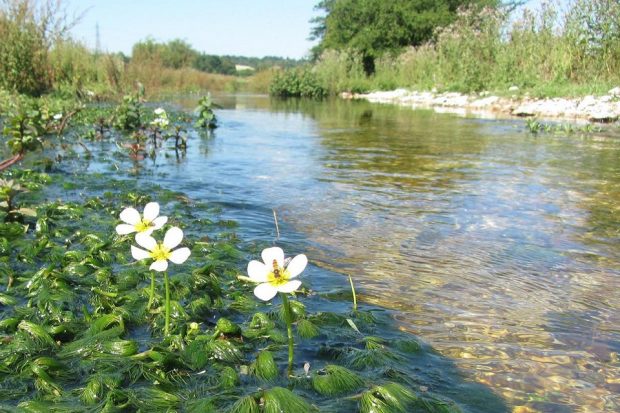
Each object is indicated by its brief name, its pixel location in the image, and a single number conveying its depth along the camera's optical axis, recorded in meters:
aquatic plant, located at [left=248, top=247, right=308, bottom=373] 1.40
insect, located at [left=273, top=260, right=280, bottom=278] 1.40
